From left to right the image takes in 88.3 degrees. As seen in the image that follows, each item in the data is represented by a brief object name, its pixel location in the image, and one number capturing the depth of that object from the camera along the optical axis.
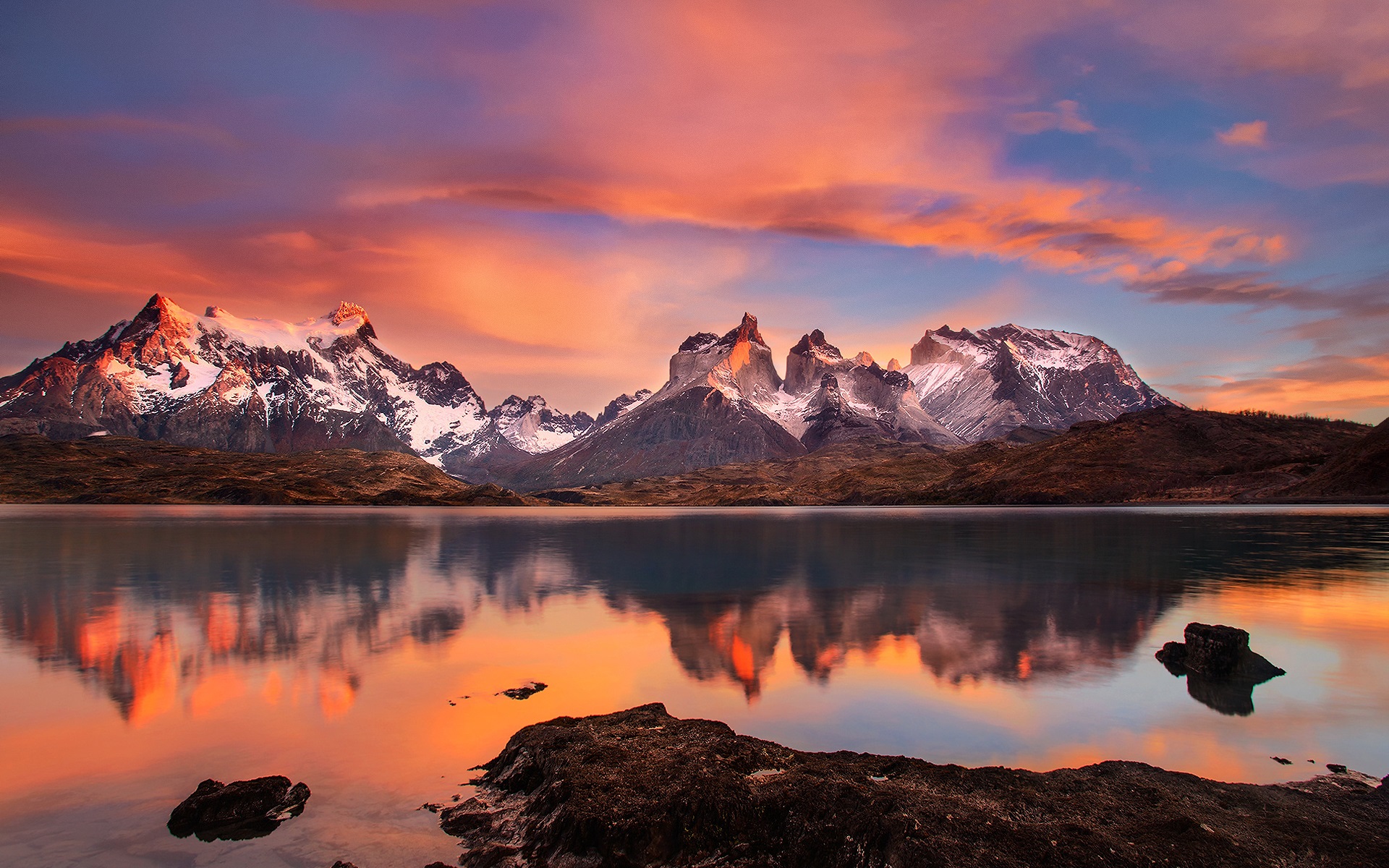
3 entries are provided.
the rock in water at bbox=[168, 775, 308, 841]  15.80
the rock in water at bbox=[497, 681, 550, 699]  27.28
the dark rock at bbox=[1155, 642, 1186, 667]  30.55
